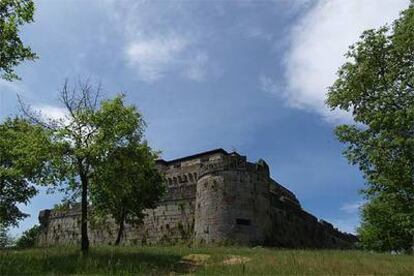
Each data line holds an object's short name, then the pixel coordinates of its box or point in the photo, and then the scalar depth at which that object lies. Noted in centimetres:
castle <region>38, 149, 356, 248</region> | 4212
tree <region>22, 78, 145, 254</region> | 2664
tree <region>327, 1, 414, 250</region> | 2795
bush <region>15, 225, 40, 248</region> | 6706
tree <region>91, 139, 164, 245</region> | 2747
